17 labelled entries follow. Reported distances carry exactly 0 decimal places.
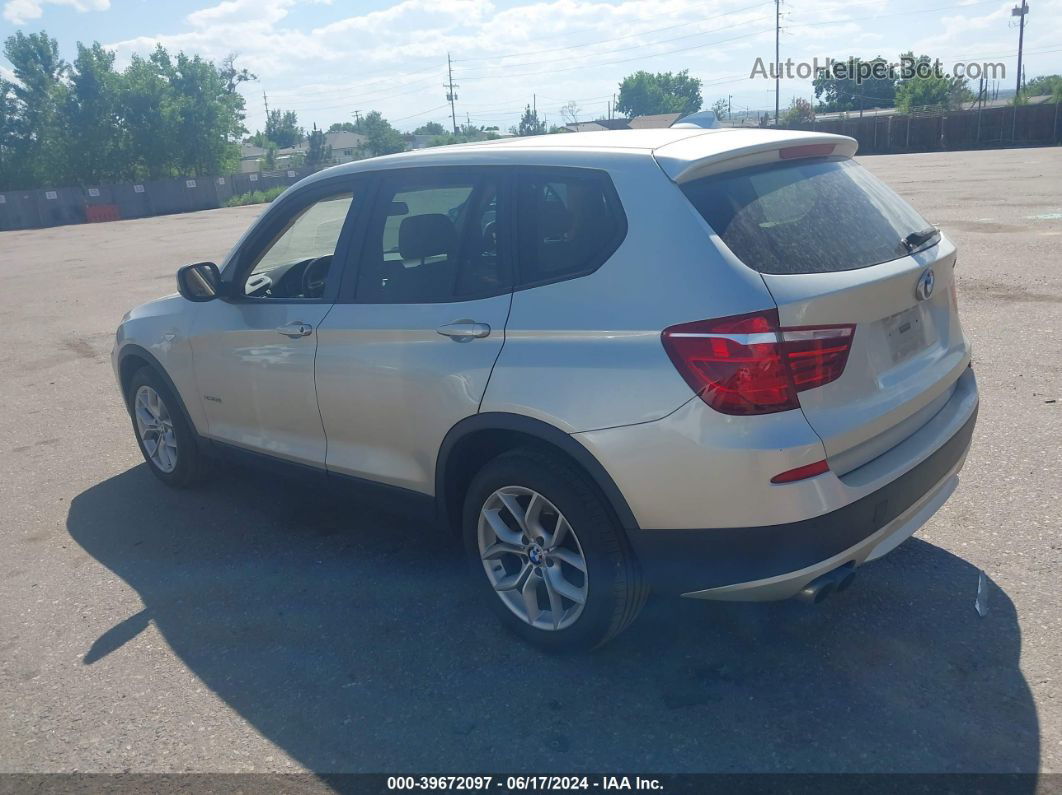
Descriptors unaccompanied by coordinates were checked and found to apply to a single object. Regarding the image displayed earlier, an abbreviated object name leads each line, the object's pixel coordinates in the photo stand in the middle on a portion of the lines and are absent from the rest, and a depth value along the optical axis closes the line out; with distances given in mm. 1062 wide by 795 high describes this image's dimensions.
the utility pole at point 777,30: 79431
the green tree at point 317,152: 75788
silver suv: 2777
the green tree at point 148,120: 62156
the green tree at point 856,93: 89562
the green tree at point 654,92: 104812
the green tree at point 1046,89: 51294
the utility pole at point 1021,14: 76188
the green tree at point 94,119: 60969
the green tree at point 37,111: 60969
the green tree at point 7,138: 61906
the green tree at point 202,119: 63941
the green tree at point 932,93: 63722
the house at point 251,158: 94312
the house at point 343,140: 107312
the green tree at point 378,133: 75688
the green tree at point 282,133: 137250
